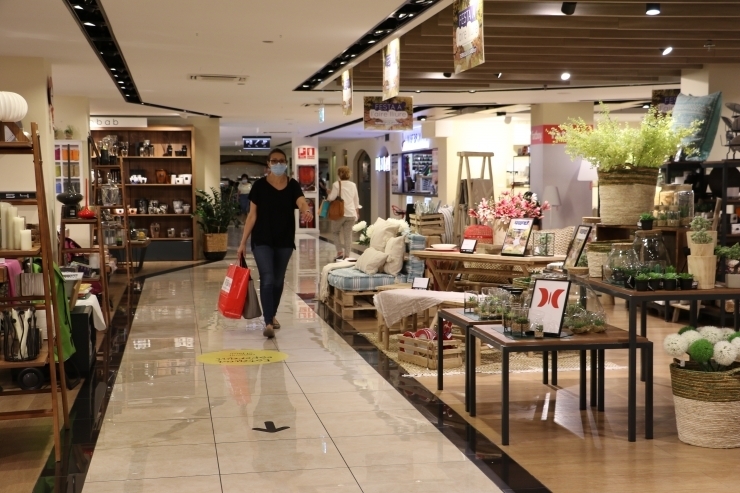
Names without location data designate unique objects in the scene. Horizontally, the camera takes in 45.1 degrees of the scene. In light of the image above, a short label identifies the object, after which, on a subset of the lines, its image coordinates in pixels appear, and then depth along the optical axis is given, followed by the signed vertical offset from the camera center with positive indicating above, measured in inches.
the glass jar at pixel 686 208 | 213.3 -8.3
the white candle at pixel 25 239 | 172.6 -11.0
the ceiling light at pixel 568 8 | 279.7 +52.5
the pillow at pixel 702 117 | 348.5 +22.5
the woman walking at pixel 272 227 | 301.1 -16.1
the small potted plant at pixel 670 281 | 178.7 -21.7
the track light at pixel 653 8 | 272.7 +50.5
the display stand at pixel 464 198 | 557.6 -13.7
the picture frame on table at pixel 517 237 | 304.0 -21.1
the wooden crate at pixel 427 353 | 251.4 -50.2
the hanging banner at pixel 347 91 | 390.6 +38.6
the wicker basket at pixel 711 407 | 172.6 -45.5
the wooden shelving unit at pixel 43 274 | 168.6 -17.8
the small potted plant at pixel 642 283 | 177.3 -21.6
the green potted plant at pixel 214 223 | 633.6 -30.6
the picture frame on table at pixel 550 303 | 178.9 -26.0
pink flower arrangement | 334.3 -12.5
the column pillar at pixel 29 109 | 337.7 +27.9
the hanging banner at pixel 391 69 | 311.9 +38.6
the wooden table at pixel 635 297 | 175.6 -24.8
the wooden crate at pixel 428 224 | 409.1 -21.7
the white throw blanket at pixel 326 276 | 376.8 -41.5
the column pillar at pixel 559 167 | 573.6 +5.4
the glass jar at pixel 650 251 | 184.5 -16.2
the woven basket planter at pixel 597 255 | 194.9 -17.6
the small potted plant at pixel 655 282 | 177.9 -21.5
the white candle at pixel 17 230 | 172.1 -9.2
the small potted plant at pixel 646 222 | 195.9 -10.6
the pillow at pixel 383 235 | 358.3 -23.1
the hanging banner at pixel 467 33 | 219.8 +36.5
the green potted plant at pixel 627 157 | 199.2 +3.7
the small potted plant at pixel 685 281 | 180.2 -21.8
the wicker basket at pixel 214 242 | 632.4 -43.9
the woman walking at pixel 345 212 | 530.9 -20.5
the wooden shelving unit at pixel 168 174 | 641.6 +5.0
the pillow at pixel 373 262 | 346.0 -32.9
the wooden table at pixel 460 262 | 301.0 -30.5
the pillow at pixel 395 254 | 344.8 -29.6
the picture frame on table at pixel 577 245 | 207.0 -16.5
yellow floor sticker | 262.5 -53.6
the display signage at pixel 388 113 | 487.2 +35.4
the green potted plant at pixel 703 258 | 182.2 -17.4
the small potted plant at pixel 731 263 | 183.0 -20.1
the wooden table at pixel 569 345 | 175.9 -34.0
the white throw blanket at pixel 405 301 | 276.1 -38.7
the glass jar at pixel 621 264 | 183.9 -18.6
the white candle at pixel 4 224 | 171.5 -7.9
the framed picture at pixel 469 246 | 326.3 -25.6
